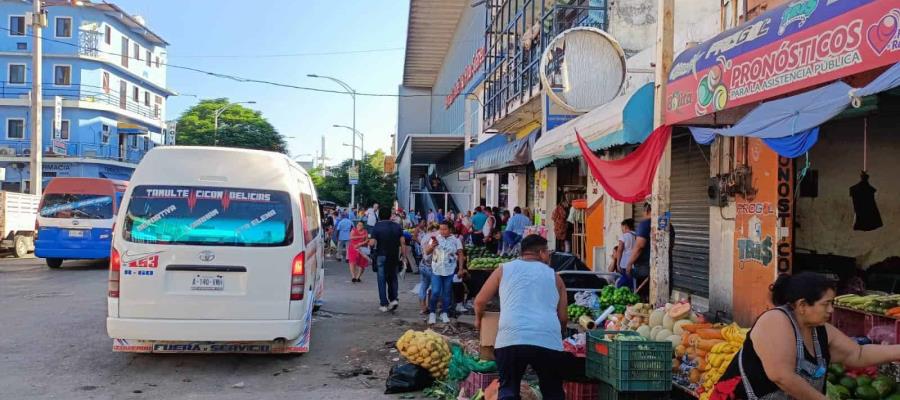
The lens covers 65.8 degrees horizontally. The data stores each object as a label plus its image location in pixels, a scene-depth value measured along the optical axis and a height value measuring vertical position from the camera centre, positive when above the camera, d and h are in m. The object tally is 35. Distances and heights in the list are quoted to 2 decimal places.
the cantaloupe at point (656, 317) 7.31 -1.17
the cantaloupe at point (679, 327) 6.80 -1.19
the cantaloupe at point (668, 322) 7.08 -1.19
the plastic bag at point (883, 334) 5.54 -1.01
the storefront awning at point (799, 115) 4.44 +0.69
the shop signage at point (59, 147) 42.25 +3.02
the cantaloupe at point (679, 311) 7.14 -1.08
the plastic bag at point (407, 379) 6.59 -1.69
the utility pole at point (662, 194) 8.28 +0.15
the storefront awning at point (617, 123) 8.78 +1.11
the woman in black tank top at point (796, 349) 3.25 -0.69
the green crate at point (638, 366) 5.05 -1.17
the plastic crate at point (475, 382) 5.82 -1.51
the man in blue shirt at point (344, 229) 20.75 -0.84
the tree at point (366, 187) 47.92 +1.06
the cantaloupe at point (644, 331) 7.01 -1.26
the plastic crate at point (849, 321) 6.05 -1.00
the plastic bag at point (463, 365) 6.07 -1.45
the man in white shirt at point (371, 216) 22.96 -0.48
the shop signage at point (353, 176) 38.28 +1.39
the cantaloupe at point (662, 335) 6.75 -1.25
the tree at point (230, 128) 56.21 +6.13
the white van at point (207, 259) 6.87 -0.60
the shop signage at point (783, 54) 5.14 +1.37
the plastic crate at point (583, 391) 5.59 -1.50
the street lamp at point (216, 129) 52.45 +5.55
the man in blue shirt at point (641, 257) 9.56 -0.71
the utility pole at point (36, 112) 24.11 +2.93
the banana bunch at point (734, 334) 5.88 -1.11
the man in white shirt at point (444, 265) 10.19 -0.91
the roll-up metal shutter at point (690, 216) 10.12 -0.13
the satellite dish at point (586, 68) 10.76 +2.16
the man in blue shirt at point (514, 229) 15.87 -0.58
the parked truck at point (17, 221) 20.45 -0.78
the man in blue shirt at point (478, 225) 19.19 -0.61
